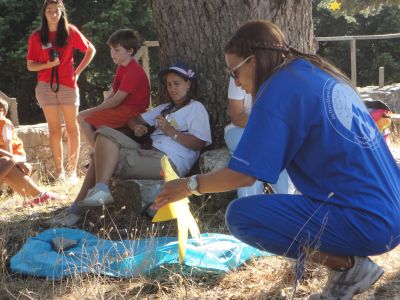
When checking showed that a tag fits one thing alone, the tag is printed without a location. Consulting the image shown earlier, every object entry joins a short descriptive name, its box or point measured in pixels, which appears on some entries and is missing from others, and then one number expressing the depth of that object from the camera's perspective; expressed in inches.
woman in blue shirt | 94.8
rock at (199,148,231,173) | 169.2
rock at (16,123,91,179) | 298.2
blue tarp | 126.1
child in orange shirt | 215.6
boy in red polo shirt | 196.7
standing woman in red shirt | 240.1
